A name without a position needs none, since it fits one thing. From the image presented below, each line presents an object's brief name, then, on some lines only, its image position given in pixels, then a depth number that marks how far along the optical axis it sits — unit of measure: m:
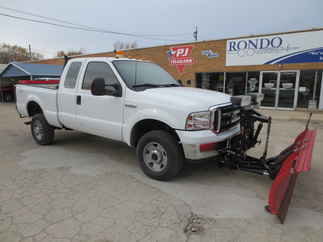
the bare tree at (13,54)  51.47
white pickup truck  3.39
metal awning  17.76
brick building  12.95
